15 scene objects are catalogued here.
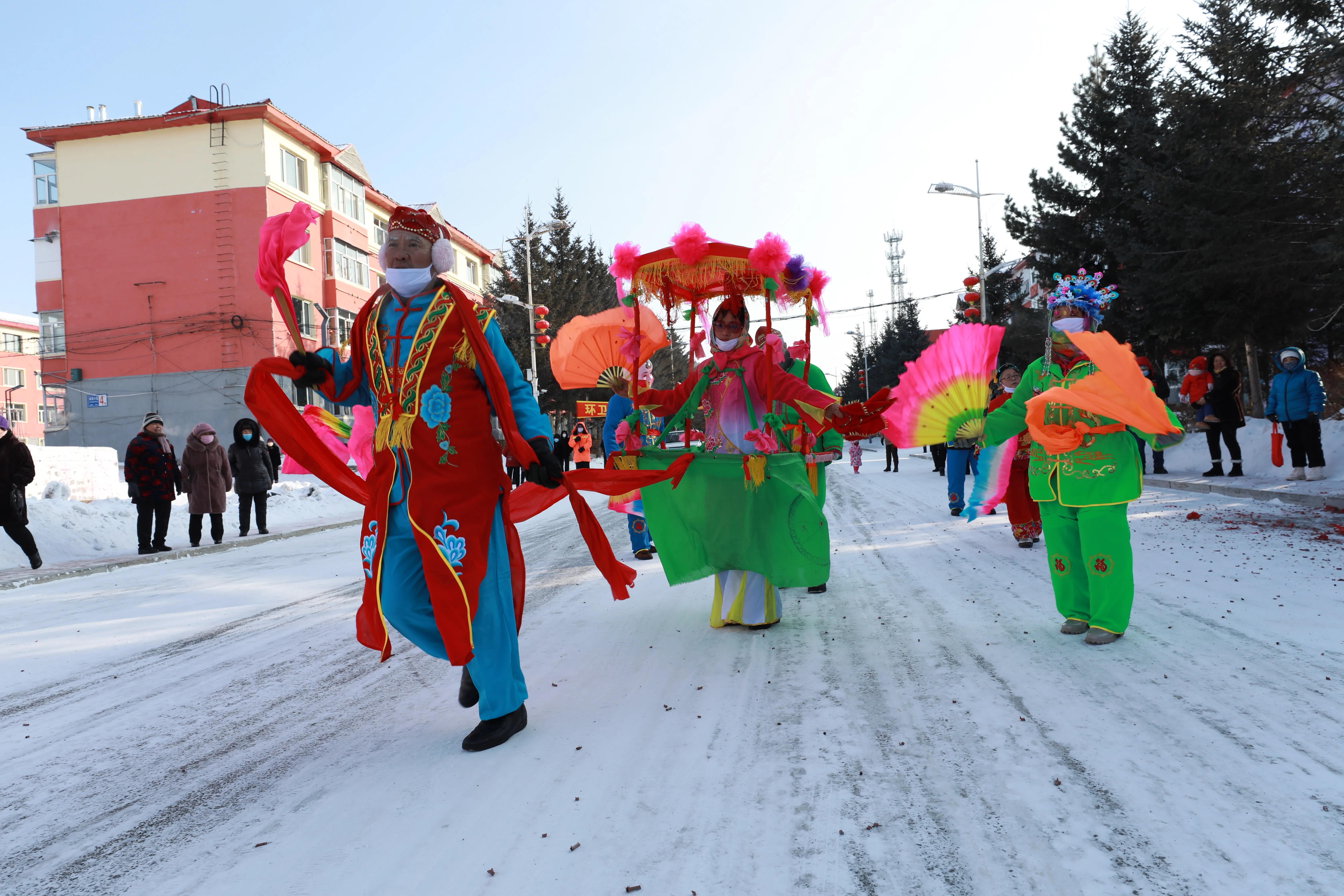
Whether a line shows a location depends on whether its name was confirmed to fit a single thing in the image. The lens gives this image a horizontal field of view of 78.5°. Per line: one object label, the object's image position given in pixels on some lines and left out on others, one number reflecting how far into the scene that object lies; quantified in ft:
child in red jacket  45.24
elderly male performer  10.94
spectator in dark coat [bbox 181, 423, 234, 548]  37.35
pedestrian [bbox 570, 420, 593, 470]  59.82
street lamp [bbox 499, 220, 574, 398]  97.25
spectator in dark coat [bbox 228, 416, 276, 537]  40.37
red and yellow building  90.53
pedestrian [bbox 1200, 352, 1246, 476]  42.19
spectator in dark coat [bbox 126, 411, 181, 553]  34.58
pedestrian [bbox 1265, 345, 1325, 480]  37.35
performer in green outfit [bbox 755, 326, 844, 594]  18.01
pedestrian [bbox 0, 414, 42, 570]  29.63
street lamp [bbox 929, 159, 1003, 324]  92.48
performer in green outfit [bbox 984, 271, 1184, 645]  14.56
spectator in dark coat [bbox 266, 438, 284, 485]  55.01
